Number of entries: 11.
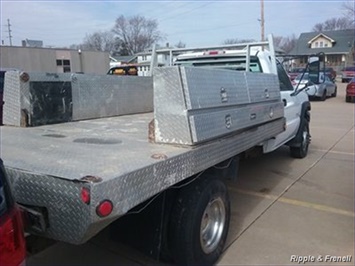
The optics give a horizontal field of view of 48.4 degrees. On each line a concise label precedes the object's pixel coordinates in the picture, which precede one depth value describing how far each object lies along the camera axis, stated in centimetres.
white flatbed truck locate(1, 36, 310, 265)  222
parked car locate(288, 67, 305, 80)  2882
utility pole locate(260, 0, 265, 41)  3664
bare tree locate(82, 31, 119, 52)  9262
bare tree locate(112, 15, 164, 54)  9050
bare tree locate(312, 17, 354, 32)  10650
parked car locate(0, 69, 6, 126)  537
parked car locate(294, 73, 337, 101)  2345
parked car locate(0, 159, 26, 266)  167
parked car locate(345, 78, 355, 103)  2246
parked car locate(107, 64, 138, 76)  1744
